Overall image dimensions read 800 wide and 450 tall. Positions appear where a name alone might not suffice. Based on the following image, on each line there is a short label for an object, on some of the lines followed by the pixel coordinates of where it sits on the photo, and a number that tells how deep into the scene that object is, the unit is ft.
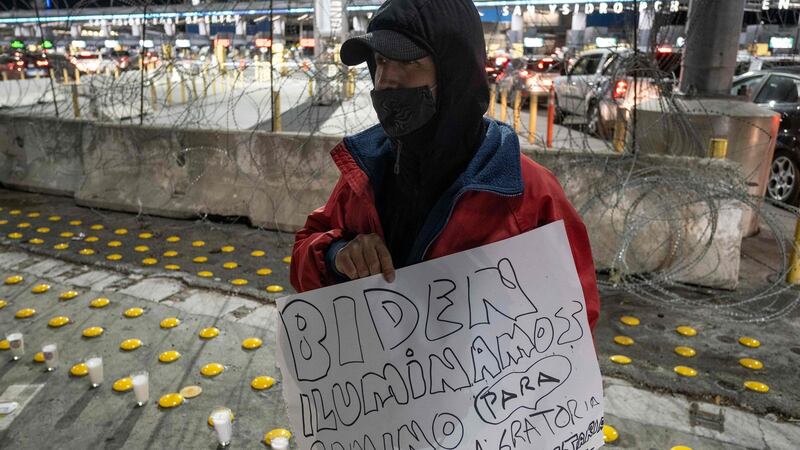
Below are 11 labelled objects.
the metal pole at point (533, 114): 27.45
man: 5.18
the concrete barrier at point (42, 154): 25.77
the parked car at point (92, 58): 74.63
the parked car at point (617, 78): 17.43
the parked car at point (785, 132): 25.94
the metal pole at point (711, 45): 22.18
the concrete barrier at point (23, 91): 50.72
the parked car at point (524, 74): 46.78
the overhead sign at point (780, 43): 71.81
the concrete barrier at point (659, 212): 16.34
